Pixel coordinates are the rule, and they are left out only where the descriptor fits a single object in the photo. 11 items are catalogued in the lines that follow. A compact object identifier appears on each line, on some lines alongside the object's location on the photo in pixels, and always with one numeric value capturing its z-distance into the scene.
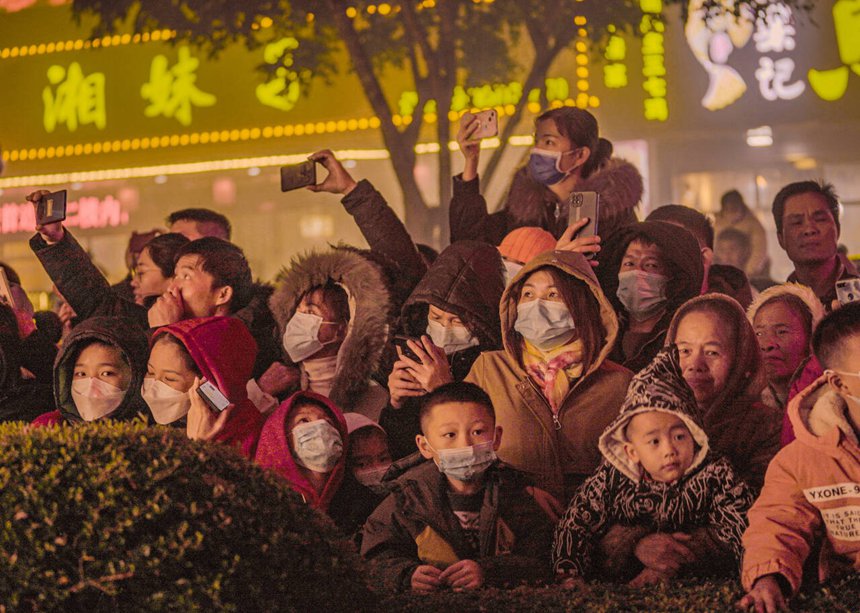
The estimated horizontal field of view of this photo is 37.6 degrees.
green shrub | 3.91
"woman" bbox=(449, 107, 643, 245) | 6.43
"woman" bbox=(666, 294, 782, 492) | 5.19
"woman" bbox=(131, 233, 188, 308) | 7.02
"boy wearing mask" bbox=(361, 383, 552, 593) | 5.01
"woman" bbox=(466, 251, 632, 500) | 5.39
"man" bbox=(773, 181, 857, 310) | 6.41
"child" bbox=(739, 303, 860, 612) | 4.43
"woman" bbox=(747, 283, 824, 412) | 5.62
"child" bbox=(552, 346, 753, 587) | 4.75
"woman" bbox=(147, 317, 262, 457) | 5.74
